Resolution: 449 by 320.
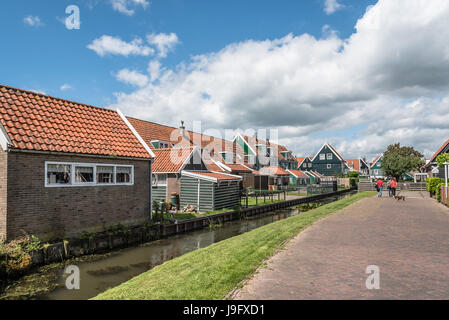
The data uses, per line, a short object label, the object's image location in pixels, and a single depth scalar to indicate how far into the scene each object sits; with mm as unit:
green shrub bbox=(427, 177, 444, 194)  26458
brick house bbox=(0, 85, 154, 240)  10094
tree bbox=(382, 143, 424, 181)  54906
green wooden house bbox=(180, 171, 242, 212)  21203
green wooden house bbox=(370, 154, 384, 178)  81844
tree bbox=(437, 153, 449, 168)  22547
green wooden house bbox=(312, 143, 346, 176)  69062
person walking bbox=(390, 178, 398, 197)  27150
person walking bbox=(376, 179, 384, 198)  27833
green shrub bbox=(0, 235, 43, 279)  8969
